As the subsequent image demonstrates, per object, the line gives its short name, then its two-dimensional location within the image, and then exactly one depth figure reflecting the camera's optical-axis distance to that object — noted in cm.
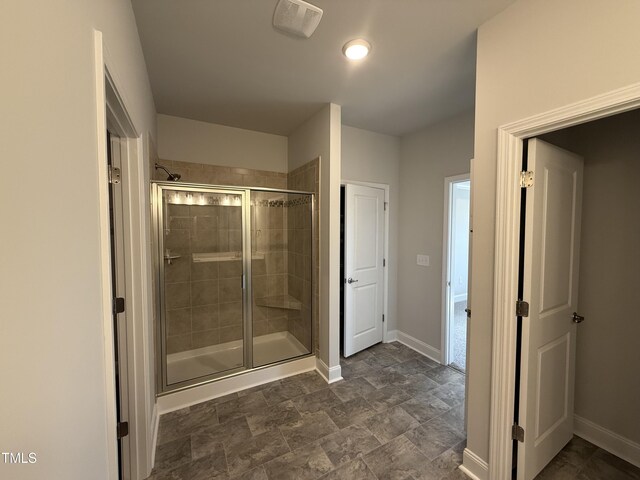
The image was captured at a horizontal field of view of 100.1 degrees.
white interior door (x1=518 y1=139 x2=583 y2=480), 148
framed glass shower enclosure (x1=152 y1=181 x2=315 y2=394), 272
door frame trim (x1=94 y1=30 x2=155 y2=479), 147
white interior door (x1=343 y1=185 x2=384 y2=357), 316
